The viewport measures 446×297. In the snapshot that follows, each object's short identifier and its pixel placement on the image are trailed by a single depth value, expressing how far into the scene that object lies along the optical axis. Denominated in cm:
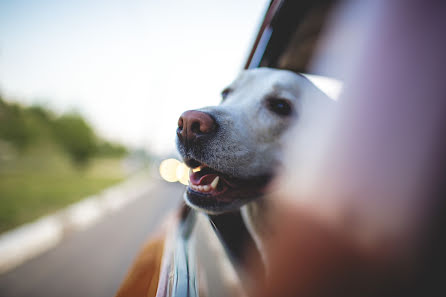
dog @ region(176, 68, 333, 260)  37
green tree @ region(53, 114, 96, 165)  1573
